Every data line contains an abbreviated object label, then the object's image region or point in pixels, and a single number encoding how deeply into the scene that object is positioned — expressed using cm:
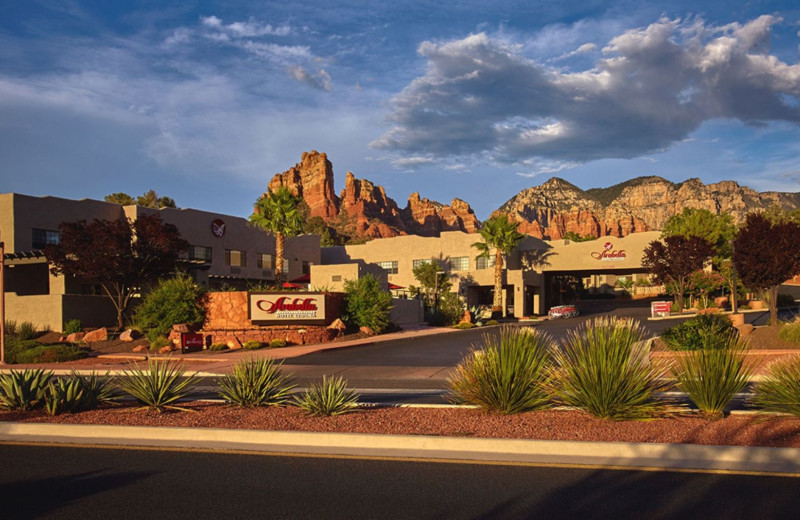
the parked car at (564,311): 5188
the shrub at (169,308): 3109
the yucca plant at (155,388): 1122
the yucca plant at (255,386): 1141
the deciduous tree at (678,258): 4516
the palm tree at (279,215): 4097
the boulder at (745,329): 2495
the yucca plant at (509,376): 998
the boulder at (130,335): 3095
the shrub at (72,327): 3328
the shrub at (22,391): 1125
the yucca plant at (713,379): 942
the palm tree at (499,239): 5506
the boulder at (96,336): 3127
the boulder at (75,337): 3142
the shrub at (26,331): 3206
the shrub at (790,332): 2167
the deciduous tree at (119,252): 3175
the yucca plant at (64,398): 1093
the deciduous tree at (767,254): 2620
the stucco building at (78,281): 3519
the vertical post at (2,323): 2373
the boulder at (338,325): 3224
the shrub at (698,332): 2070
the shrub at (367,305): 3416
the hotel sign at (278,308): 3122
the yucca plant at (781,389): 895
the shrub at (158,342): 2874
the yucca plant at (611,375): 927
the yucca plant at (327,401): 1049
